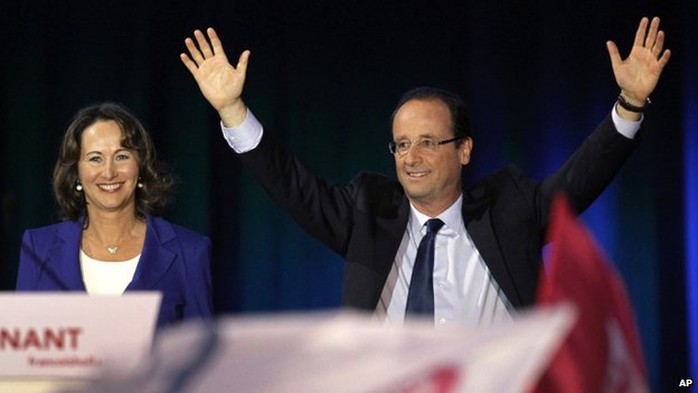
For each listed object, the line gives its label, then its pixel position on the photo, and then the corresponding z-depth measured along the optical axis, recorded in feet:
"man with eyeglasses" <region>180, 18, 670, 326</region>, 32.16
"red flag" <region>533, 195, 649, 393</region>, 12.62
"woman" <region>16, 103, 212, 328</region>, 32.45
